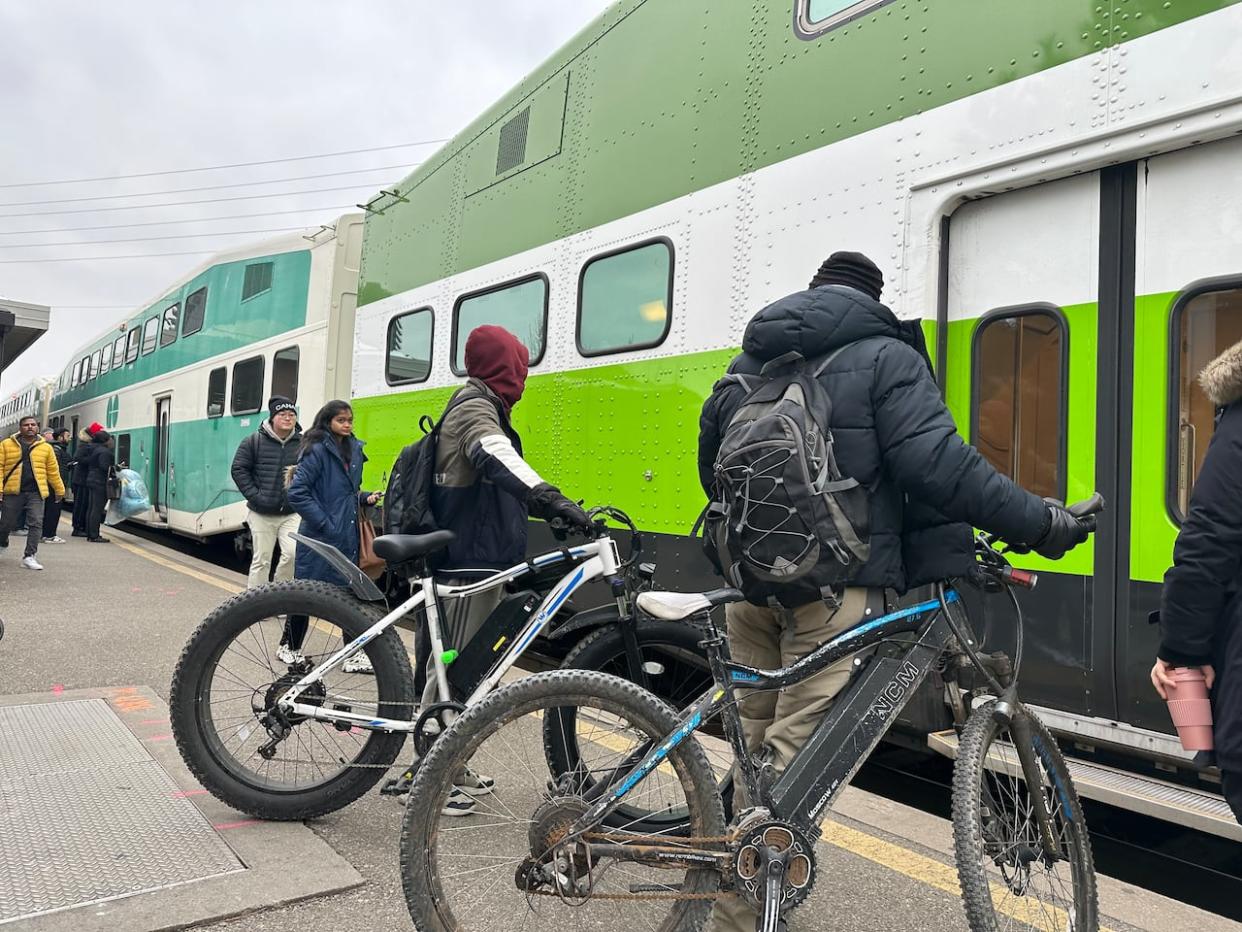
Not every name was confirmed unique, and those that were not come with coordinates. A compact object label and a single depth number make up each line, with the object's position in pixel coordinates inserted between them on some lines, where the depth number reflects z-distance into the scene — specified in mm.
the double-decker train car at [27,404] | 29639
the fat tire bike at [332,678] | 3186
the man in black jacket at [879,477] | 2260
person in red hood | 3396
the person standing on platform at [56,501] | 13703
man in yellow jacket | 10008
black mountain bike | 2227
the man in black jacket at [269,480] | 6957
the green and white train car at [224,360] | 9086
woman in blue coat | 5453
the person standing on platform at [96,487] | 13695
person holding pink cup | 2041
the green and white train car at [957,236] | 3111
